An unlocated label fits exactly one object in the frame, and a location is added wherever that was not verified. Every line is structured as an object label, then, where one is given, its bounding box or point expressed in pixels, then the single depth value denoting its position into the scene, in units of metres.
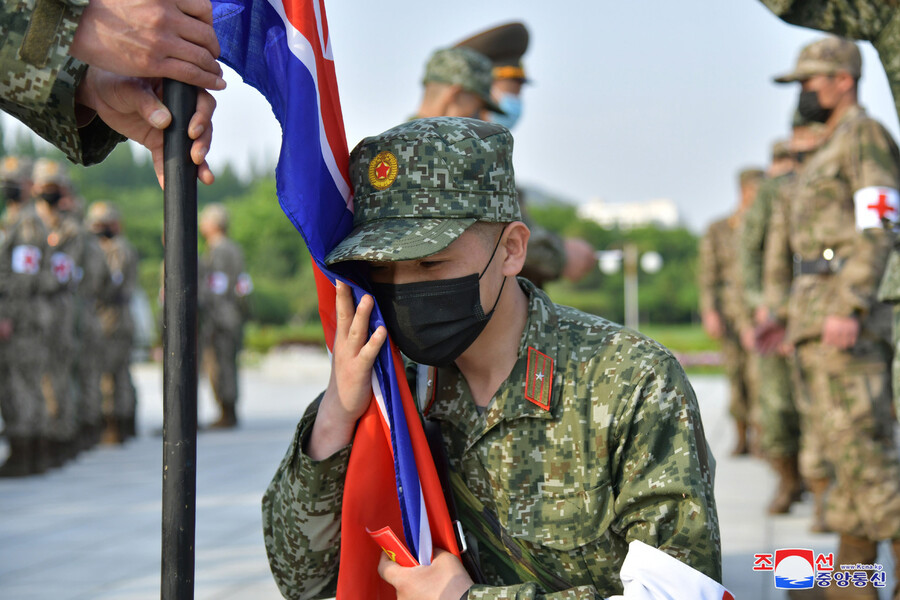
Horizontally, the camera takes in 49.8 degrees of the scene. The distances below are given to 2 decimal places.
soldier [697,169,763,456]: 8.01
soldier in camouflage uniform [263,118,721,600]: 1.81
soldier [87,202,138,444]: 9.58
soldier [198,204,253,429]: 10.75
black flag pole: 1.58
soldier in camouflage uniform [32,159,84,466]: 7.83
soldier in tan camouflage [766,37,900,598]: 3.80
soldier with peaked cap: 4.48
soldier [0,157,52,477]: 7.48
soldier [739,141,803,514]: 5.86
